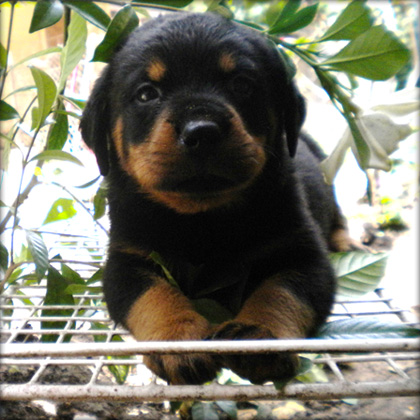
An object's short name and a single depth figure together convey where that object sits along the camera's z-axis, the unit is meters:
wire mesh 0.18
